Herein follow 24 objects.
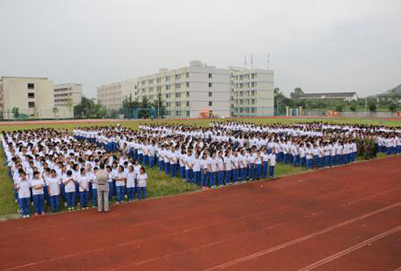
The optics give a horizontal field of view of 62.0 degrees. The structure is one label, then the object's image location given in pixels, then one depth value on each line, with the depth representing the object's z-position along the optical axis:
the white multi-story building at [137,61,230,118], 57.94
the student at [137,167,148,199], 9.69
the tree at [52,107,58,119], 56.18
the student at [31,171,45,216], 8.32
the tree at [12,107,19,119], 49.44
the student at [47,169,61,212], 8.60
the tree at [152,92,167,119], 54.24
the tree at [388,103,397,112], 53.03
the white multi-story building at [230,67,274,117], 66.06
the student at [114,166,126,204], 9.39
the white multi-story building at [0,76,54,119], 58.44
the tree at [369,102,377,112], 53.88
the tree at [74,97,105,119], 58.96
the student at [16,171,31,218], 8.21
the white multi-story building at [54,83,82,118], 92.50
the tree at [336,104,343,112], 59.22
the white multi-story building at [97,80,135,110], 84.31
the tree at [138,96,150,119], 53.50
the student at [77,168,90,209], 8.92
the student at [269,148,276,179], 12.54
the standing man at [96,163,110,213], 8.42
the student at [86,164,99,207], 9.20
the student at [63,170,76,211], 8.82
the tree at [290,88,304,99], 117.38
